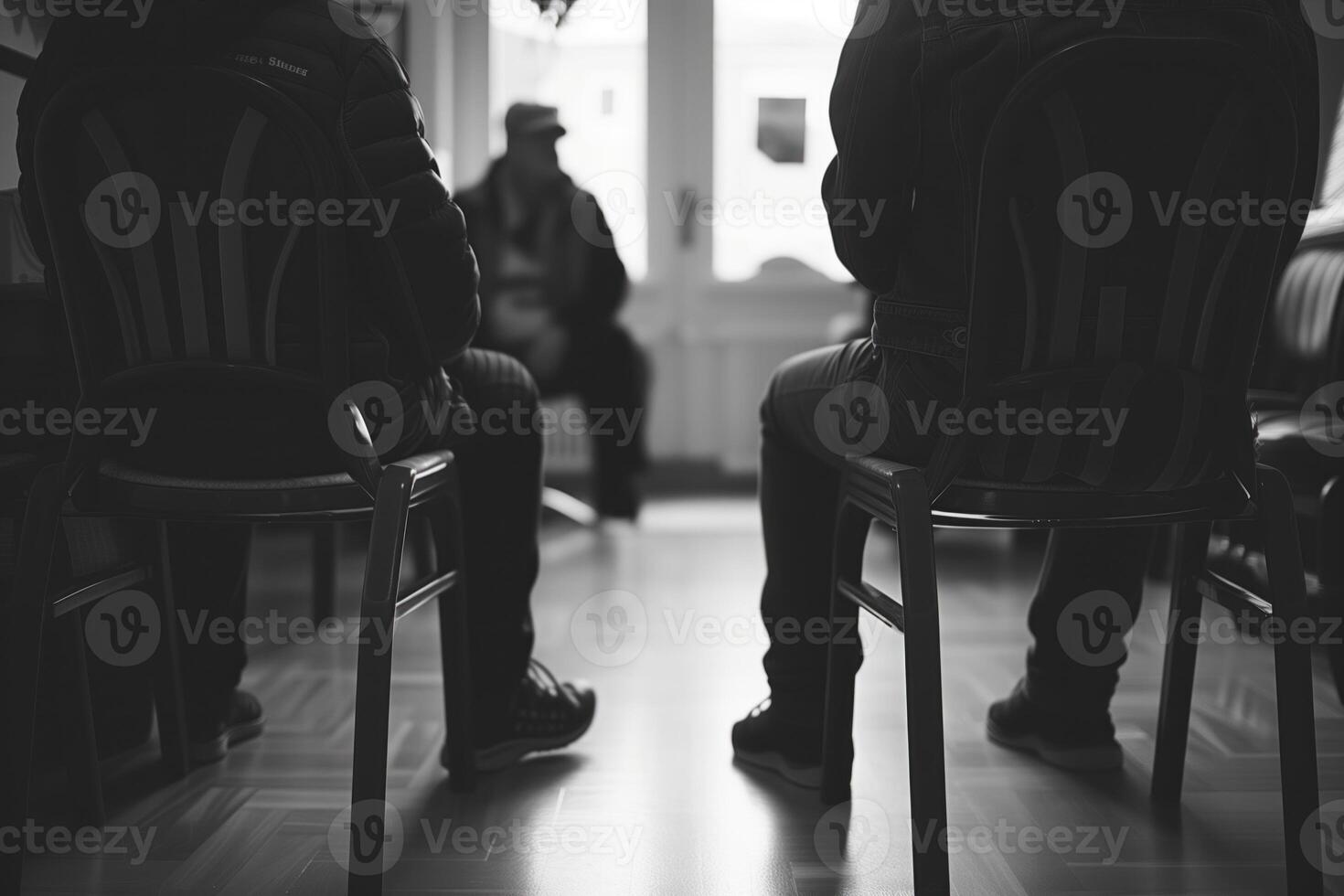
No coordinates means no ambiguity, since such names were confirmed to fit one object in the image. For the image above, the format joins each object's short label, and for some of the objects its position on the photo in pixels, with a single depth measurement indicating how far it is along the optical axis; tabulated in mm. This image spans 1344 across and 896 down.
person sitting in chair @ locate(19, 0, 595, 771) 999
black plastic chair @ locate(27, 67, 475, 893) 949
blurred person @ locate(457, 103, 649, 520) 2869
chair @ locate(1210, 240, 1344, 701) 1608
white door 4301
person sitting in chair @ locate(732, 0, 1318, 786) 932
